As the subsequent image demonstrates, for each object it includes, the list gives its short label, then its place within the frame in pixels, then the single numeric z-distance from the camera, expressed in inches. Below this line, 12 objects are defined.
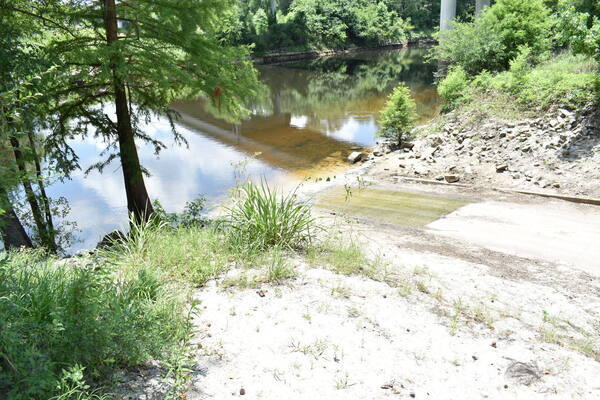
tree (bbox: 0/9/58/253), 209.5
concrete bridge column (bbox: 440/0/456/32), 1210.6
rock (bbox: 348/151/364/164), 628.1
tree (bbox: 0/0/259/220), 324.5
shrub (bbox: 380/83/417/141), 611.8
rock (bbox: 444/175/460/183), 465.7
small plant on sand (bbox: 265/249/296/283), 191.0
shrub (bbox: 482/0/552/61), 695.7
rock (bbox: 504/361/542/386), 138.0
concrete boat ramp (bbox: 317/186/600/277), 290.0
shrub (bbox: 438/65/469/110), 649.6
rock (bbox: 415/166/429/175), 500.4
